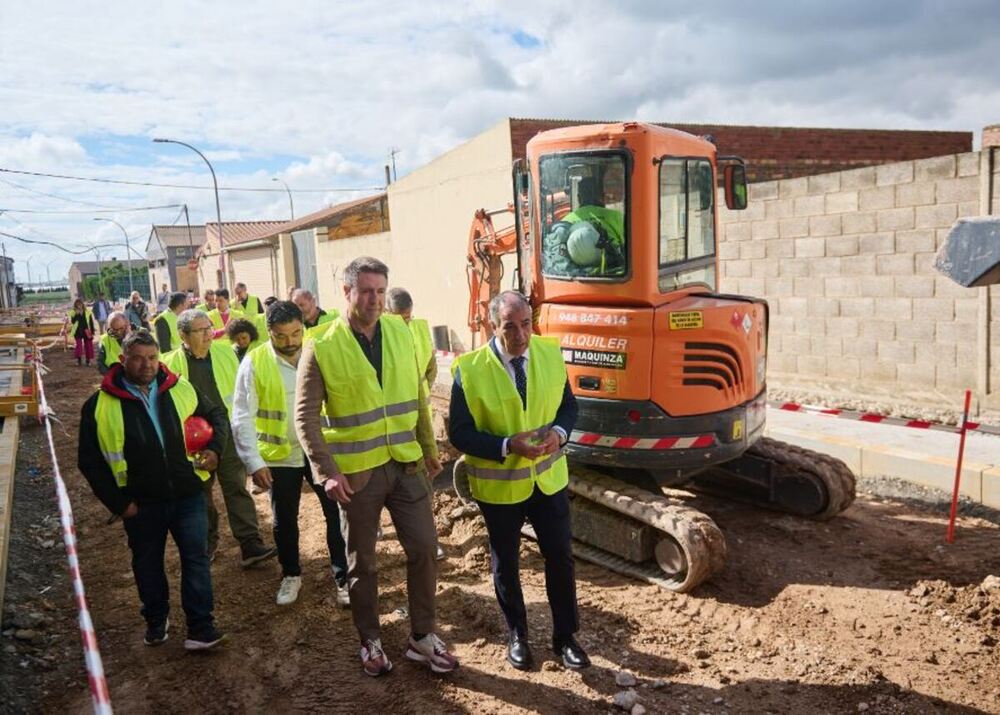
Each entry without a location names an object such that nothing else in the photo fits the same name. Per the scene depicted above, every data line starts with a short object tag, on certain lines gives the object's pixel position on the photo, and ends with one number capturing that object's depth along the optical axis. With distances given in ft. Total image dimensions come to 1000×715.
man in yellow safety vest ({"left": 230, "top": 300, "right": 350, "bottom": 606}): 15.74
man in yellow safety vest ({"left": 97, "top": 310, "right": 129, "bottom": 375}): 29.78
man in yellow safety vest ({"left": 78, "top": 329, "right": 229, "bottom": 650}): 13.34
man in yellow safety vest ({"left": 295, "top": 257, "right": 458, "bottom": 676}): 12.32
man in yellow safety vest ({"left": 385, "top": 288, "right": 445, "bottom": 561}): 19.54
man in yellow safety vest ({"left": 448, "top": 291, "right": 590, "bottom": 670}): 12.87
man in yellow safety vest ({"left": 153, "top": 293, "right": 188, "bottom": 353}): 31.07
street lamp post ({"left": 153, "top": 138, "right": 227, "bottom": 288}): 89.93
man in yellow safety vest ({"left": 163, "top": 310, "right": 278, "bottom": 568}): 18.08
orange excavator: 17.40
